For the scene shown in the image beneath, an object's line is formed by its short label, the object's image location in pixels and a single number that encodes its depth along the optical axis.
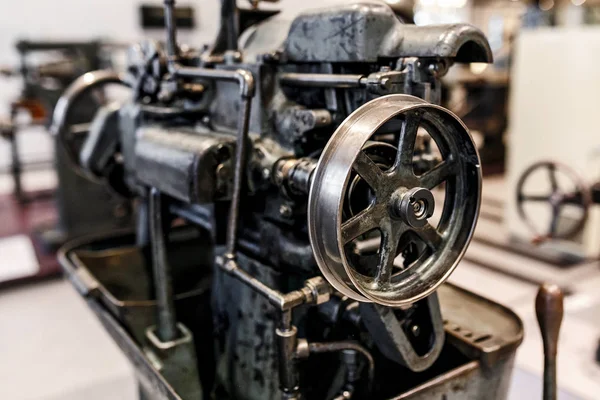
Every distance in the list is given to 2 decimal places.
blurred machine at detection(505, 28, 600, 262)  2.93
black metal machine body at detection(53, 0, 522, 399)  0.87
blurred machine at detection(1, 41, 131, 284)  3.04
